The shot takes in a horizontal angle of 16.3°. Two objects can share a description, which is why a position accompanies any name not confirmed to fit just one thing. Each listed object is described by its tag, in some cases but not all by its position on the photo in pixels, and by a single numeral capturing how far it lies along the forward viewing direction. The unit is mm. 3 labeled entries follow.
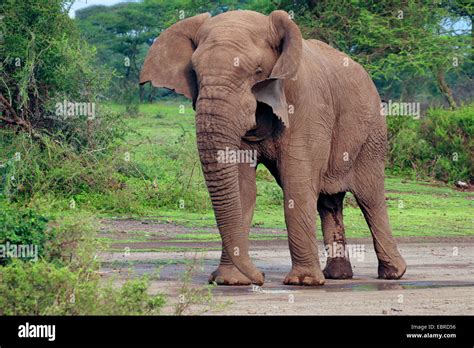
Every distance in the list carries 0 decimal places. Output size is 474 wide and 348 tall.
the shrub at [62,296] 11298
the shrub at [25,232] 13830
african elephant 13884
